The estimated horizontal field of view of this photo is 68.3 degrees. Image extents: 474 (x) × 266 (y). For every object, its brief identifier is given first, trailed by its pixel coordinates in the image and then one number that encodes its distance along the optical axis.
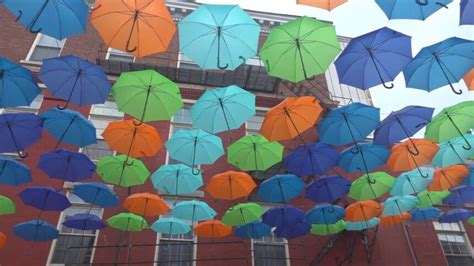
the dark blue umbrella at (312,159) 9.12
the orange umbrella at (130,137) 8.30
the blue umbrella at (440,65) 6.73
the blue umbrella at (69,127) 7.90
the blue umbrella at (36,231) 9.40
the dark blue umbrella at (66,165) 8.79
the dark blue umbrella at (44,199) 9.04
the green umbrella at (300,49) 6.52
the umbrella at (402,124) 8.11
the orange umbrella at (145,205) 9.24
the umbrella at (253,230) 10.62
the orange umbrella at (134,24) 6.02
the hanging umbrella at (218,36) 6.34
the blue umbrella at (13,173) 8.52
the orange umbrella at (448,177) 9.68
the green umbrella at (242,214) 9.78
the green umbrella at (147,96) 7.15
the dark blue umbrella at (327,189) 9.78
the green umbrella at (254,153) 9.06
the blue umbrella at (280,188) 9.66
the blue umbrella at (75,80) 6.89
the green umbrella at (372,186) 9.84
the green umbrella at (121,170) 9.12
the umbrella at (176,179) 9.44
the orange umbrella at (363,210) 9.96
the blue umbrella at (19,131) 7.48
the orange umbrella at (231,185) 9.47
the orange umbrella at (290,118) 7.84
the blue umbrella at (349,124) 8.02
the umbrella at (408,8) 6.04
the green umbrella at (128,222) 9.67
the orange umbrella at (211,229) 9.89
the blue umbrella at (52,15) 5.93
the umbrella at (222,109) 7.52
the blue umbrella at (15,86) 6.63
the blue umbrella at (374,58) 6.67
